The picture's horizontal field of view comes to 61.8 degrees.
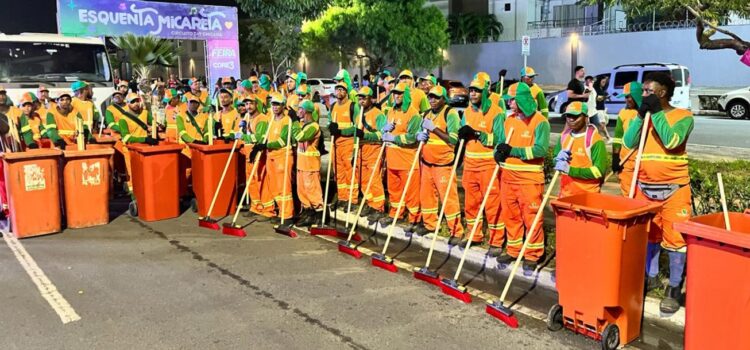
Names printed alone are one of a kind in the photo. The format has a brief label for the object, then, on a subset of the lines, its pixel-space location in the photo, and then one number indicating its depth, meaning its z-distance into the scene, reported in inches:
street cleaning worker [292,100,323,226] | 322.7
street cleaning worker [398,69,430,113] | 332.5
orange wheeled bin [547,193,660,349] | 169.6
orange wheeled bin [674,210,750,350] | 143.8
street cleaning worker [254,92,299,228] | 328.2
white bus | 512.1
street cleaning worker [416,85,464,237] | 280.4
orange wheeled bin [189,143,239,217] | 349.7
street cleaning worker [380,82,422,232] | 304.3
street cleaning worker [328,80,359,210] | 352.2
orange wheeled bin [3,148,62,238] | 311.7
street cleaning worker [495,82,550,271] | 237.5
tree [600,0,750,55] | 364.2
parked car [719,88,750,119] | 795.4
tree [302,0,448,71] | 1289.4
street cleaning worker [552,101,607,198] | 218.5
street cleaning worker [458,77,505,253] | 262.5
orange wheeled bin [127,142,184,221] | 346.0
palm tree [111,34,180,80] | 1074.1
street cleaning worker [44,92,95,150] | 399.9
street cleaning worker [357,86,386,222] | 335.0
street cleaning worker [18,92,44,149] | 376.8
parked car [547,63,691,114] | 776.3
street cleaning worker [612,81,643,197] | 223.8
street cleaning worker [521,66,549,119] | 353.7
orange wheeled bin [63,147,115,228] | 331.0
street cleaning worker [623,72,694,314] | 195.9
